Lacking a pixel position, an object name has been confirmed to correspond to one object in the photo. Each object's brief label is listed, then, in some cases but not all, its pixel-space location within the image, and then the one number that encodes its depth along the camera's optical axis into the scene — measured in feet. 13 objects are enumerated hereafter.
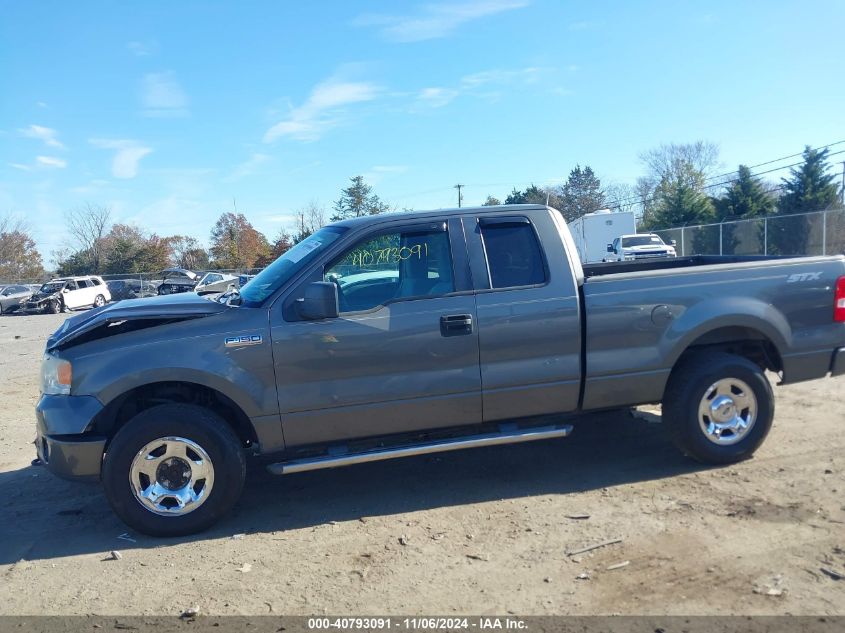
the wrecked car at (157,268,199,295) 121.60
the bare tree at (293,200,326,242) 173.84
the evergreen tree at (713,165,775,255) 119.75
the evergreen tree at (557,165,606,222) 224.33
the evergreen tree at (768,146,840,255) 105.70
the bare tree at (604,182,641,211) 215.12
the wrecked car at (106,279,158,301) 134.41
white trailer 112.27
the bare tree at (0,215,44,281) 213.05
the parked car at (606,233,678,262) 89.57
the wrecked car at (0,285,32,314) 109.09
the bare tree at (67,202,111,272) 201.57
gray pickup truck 14.19
